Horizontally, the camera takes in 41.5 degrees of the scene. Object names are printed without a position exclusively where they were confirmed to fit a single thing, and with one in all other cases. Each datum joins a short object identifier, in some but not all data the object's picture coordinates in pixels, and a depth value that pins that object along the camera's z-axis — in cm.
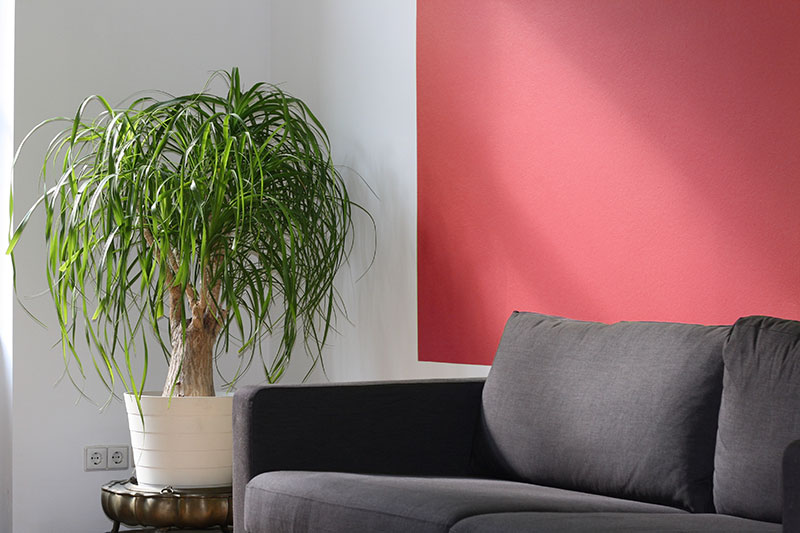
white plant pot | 337
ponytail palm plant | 324
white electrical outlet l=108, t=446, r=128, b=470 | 421
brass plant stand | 331
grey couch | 201
